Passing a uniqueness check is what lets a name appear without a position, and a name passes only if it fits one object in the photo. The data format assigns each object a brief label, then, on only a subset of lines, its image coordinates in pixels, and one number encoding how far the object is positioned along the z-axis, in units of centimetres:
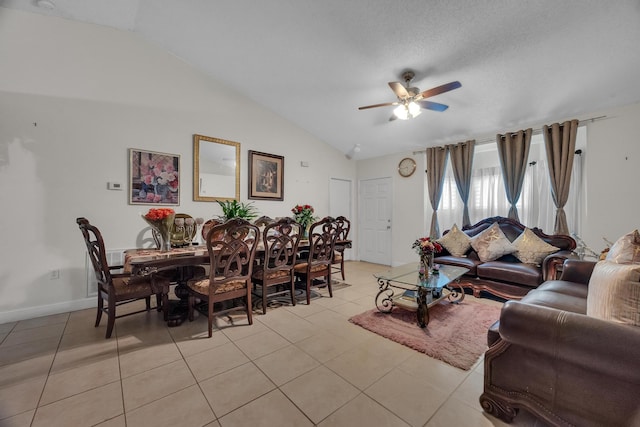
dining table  225
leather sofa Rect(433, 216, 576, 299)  315
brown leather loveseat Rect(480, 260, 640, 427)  113
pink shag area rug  212
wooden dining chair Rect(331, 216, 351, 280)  356
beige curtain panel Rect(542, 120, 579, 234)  351
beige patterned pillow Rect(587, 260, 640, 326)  122
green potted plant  372
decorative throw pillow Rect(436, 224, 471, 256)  411
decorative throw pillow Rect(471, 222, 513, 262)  372
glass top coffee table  256
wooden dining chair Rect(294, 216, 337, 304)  329
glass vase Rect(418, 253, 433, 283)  282
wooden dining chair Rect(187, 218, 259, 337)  236
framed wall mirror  395
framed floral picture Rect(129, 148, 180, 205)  342
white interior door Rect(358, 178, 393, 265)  573
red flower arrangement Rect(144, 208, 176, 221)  251
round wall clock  528
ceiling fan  269
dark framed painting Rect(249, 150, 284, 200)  457
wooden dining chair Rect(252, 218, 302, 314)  288
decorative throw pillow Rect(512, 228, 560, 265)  337
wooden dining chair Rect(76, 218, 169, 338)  232
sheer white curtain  371
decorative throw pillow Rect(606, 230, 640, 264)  166
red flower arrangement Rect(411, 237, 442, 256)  284
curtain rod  340
